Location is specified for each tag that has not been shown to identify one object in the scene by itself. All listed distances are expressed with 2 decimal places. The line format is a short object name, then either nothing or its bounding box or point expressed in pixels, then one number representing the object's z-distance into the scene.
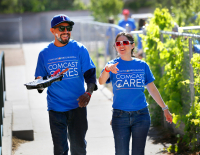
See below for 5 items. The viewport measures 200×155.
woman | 7.13
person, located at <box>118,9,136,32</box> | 25.29
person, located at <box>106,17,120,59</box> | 18.28
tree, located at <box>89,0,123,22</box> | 47.50
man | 7.52
